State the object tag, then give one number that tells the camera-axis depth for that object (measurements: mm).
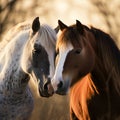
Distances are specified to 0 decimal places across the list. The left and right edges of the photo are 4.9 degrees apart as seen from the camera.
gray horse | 14469
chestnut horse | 13914
